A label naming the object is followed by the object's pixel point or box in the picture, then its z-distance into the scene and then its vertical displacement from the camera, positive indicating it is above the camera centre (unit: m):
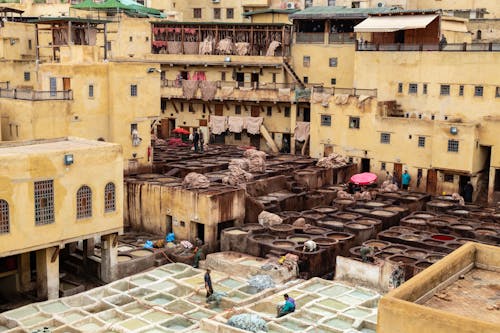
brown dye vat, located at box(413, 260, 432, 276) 29.62 -8.44
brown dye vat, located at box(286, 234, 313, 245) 34.34 -8.44
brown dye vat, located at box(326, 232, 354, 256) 33.53 -8.38
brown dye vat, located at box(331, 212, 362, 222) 38.00 -8.03
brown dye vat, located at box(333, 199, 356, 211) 40.84 -7.79
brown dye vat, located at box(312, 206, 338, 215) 39.55 -7.97
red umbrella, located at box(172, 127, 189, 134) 56.19 -4.67
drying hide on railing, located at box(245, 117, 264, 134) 56.12 -4.00
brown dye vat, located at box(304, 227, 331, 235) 35.44 -8.27
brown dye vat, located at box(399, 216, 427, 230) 36.56 -8.09
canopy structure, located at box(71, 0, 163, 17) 59.66 +6.28
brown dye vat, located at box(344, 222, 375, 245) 35.19 -8.20
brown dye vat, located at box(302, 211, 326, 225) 37.72 -8.04
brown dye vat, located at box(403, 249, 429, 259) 31.83 -8.51
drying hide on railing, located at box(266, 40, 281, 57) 57.06 +2.57
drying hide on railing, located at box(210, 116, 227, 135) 57.51 -4.16
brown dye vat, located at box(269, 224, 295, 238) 35.25 -8.19
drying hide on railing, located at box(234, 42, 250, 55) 57.69 +2.47
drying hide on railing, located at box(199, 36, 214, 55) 58.75 +2.62
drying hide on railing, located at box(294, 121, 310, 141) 53.56 -4.30
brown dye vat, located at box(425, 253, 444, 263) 31.09 -8.46
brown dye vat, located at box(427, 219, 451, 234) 35.72 -7.99
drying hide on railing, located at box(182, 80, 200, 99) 56.97 -1.00
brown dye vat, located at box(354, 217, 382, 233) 36.53 -8.10
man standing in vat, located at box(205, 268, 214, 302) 27.78 -8.74
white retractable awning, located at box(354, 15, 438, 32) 47.38 +4.07
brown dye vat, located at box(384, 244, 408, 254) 32.79 -8.52
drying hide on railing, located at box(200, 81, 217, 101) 56.34 -1.18
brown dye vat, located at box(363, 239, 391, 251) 33.47 -8.47
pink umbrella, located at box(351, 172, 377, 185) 43.97 -6.71
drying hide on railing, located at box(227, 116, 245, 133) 56.72 -4.06
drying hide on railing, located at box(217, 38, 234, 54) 58.03 +2.65
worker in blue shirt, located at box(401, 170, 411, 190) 45.41 -6.95
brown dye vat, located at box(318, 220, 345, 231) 36.00 -8.11
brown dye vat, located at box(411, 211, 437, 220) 38.62 -8.05
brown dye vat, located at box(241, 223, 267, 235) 35.19 -8.18
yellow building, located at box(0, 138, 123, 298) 26.17 -5.35
